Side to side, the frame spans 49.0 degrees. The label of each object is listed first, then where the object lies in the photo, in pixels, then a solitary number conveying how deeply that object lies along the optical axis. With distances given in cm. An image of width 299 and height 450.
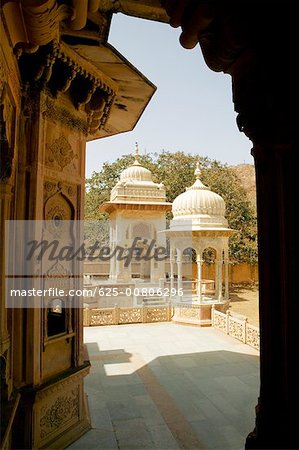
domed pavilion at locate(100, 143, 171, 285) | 2019
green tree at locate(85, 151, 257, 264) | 2750
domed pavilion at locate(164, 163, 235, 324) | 1476
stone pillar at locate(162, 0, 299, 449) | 159
